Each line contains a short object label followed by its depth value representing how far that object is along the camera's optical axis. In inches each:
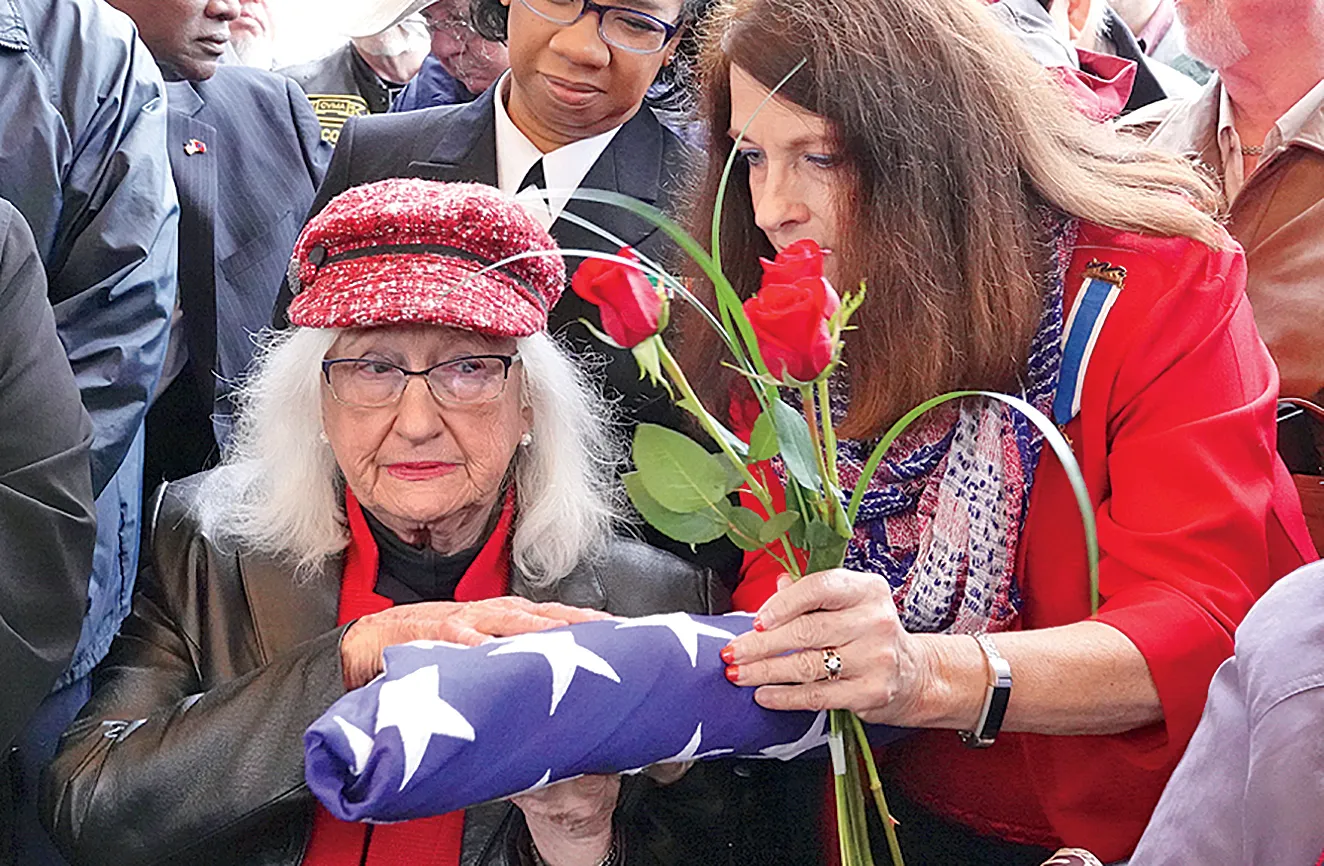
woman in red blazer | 65.8
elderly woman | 70.3
